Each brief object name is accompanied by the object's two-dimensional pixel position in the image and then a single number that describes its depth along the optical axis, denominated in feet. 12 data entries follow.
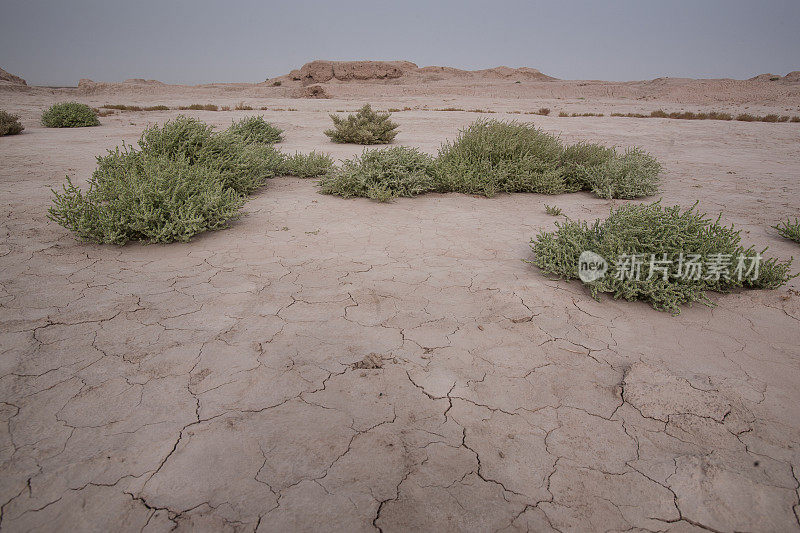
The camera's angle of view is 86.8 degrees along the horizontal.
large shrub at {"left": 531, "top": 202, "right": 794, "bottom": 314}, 10.74
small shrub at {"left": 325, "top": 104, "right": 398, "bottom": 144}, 36.60
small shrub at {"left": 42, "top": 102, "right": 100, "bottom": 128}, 41.63
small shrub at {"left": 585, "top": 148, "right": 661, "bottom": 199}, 21.35
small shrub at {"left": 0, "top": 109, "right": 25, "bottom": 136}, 34.71
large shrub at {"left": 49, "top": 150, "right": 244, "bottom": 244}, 13.65
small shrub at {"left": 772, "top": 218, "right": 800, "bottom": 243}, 15.12
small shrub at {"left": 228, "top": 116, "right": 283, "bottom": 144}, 33.60
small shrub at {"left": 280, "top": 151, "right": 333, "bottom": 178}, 24.97
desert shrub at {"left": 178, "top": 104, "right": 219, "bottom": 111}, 66.91
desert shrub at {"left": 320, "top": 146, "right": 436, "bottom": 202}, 20.34
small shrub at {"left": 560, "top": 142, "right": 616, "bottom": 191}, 22.84
